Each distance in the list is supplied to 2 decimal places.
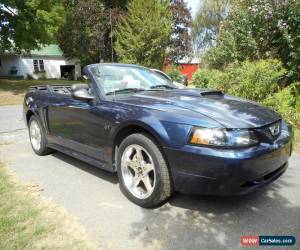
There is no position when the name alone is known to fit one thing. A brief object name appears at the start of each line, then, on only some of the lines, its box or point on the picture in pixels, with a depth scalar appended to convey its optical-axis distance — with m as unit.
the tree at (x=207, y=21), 29.11
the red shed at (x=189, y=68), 38.41
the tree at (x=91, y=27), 26.94
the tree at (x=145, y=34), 22.19
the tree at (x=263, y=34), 9.00
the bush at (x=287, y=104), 7.41
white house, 34.78
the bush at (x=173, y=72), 22.32
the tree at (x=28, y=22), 19.45
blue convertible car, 2.78
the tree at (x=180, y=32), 28.61
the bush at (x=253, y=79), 8.11
